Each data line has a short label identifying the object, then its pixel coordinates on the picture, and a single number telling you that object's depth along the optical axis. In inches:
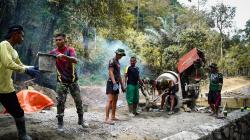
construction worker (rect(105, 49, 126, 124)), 215.1
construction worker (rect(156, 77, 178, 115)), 296.9
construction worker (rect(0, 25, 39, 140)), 133.0
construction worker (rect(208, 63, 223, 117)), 271.6
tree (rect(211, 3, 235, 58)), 1050.3
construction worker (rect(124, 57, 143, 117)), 269.1
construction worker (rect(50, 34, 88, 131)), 174.0
